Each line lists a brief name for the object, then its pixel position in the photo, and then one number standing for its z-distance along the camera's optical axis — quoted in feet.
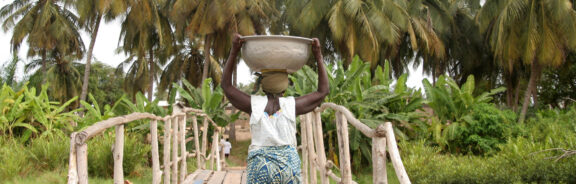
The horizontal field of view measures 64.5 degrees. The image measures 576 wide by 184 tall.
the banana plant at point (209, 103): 36.91
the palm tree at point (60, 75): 85.56
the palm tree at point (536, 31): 45.21
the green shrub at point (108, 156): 25.03
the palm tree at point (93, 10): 50.06
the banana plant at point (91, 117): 31.53
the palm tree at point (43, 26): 63.31
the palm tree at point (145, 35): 57.36
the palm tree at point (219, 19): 51.88
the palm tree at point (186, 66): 75.20
